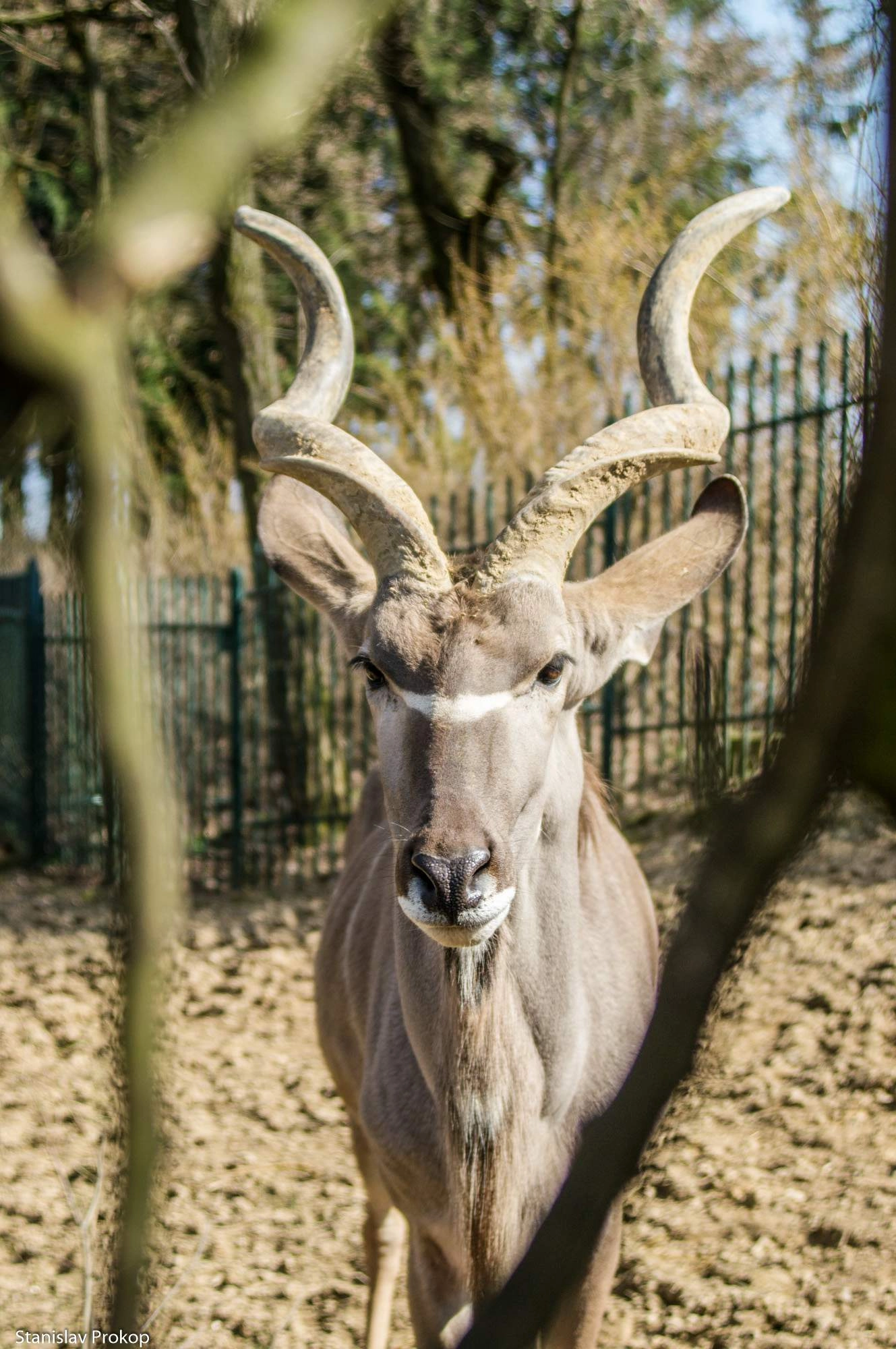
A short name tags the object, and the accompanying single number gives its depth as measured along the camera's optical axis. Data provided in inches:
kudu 107.5
